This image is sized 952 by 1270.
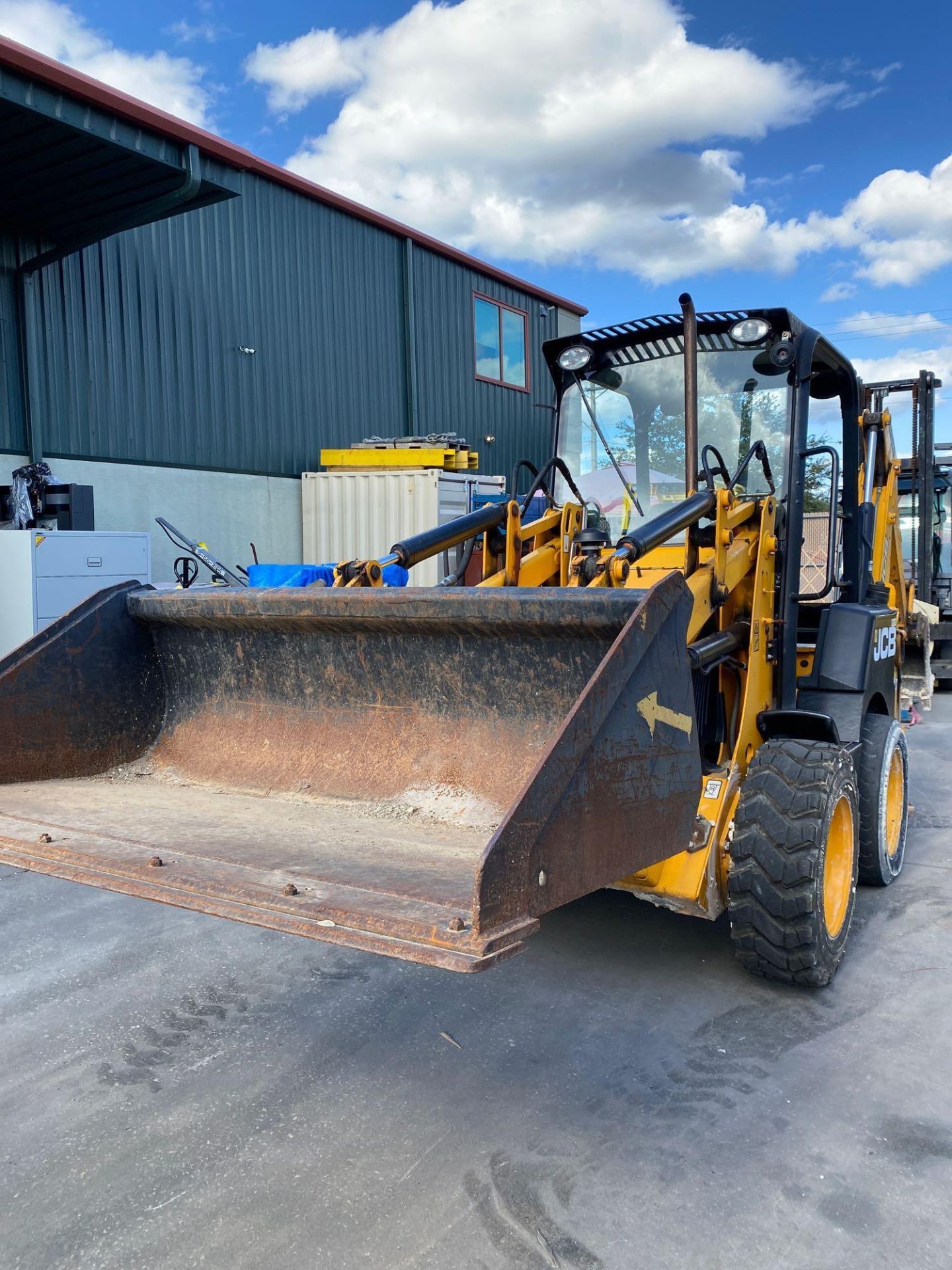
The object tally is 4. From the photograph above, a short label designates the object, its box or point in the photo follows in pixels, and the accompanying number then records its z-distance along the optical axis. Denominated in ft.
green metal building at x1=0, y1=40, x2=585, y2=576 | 31.35
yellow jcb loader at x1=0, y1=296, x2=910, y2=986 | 8.82
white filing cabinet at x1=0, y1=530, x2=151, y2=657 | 30.01
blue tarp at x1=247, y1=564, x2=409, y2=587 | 35.57
